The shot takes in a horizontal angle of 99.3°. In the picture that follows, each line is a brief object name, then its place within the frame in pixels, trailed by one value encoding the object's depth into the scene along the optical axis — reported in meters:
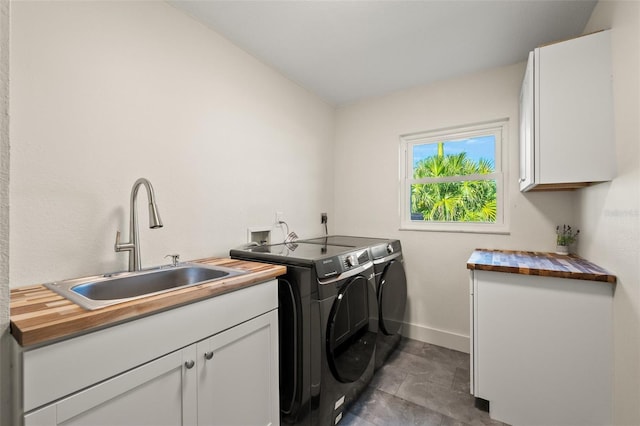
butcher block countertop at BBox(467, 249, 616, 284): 1.39
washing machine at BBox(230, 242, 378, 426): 1.41
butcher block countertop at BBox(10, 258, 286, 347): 0.69
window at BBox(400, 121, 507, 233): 2.33
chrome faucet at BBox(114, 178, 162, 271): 1.31
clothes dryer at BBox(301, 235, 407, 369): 2.03
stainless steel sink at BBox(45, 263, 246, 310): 1.03
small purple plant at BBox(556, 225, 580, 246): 1.95
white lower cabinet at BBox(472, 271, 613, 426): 1.38
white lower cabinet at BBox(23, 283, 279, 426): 0.78
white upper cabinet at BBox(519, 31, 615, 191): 1.39
